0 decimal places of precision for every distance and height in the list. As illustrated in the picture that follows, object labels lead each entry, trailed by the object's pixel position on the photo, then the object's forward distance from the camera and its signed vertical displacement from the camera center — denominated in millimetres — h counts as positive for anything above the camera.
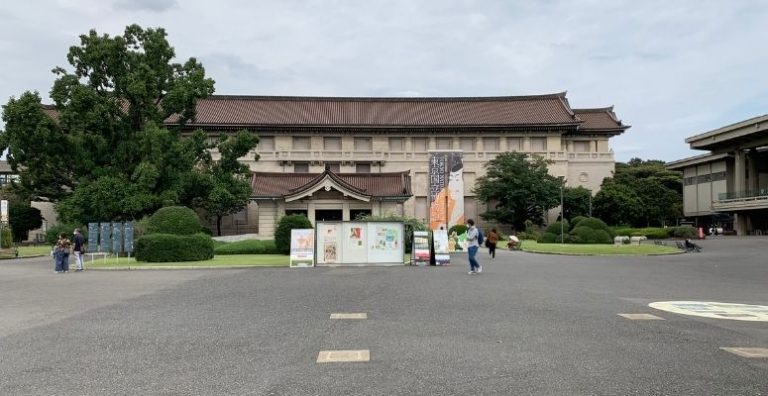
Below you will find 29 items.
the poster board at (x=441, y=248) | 24391 -1180
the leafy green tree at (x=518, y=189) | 52500 +2874
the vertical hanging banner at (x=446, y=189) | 43062 +2367
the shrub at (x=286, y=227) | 32250 -305
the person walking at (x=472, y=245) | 18812 -825
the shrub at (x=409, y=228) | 33594 -438
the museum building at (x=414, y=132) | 59250 +9271
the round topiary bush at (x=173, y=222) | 28109 +32
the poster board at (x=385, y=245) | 24547 -1032
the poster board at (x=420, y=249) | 24391 -1212
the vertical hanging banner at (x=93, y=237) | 27469 -655
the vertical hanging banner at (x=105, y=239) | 26984 -743
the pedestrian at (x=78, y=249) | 22438 -1001
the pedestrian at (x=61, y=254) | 21688 -1148
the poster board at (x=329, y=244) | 24422 -971
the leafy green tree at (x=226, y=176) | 35844 +2953
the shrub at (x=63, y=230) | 33594 -423
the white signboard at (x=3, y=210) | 37844 +932
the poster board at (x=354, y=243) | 24469 -938
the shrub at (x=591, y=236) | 39844 -1190
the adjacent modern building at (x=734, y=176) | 52281 +4364
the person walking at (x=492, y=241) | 27234 -1000
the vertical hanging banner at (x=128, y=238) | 27414 -729
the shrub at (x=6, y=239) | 41531 -1082
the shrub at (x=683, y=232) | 49188 -1200
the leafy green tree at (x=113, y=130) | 31984 +5394
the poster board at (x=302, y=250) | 23481 -1167
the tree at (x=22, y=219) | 56031 +482
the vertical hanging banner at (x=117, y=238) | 27188 -706
